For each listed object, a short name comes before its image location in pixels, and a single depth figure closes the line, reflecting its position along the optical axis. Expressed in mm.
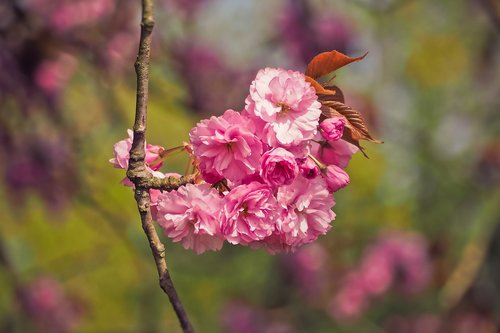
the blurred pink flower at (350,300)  5575
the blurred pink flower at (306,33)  4722
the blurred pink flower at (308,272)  5488
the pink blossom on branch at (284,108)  1888
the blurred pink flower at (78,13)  3857
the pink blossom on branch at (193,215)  1895
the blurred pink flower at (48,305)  4962
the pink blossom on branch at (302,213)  1902
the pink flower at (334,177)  1917
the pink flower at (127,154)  1921
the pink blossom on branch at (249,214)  1888
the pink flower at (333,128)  1899
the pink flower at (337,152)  1943
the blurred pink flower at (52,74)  3880
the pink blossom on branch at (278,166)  1877
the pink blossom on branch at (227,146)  1886
